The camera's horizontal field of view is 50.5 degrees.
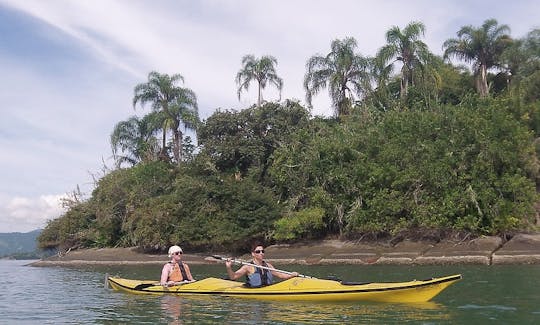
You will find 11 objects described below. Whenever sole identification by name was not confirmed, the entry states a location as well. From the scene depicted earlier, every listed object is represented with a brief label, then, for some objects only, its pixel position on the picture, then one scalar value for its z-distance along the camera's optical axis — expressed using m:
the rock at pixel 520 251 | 24.48
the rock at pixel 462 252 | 25.67
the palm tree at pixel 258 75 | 46.94
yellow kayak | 12.37
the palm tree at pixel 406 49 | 39.81
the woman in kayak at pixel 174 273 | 15.73
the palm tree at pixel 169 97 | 48.34
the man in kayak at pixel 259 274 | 14.38
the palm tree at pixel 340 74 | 42.22
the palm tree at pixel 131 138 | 52.41
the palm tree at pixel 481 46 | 43.25
